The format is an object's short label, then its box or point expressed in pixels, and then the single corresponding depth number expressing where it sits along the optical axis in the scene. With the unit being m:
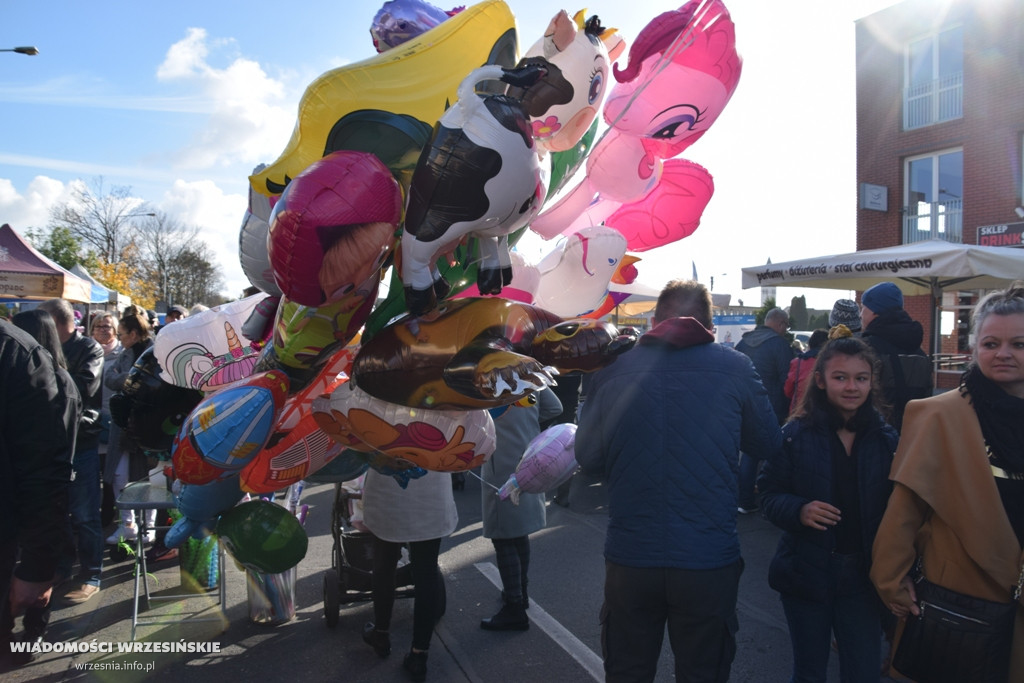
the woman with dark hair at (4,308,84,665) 2.48
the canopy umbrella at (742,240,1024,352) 5.86
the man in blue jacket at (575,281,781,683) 2.13
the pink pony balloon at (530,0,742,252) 2.00
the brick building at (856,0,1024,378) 12.80
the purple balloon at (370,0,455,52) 1.98
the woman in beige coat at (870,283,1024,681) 2.01
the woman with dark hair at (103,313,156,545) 4.55
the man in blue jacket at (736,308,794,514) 5.81
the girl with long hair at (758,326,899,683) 2.38
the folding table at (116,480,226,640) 3.58
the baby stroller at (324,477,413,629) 3.73
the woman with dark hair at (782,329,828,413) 4.73
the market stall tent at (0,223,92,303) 8.62
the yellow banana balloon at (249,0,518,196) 1.70
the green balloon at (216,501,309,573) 2.41
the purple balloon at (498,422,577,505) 2.42
